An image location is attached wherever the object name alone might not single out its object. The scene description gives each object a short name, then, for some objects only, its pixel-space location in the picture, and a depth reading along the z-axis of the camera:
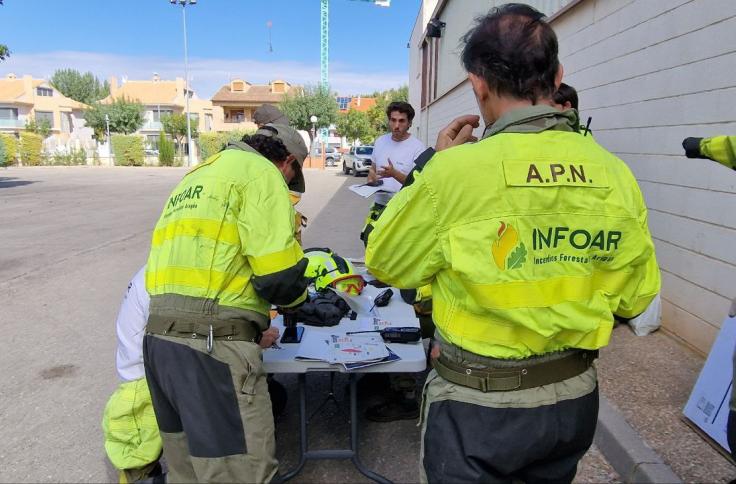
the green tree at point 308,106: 46.34
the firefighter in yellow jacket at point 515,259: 1.30
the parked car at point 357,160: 30.09
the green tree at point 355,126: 60.00
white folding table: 2.68
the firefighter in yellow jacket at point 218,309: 2.04
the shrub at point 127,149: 42.53
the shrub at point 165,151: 42.25
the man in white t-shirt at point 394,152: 5.35
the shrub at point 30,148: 37.94
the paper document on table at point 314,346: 2.71
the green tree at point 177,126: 54.62
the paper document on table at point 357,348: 2.69
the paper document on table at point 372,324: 3.15
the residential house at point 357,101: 84.94
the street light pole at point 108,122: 50.16
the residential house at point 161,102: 64.69
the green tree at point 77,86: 72.81
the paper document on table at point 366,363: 2.63
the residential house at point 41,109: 57.91
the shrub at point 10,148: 35.55
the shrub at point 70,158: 40.81
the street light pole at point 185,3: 41.25
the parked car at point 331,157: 46.62
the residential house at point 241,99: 57.94
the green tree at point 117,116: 50.66
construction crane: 82.12
